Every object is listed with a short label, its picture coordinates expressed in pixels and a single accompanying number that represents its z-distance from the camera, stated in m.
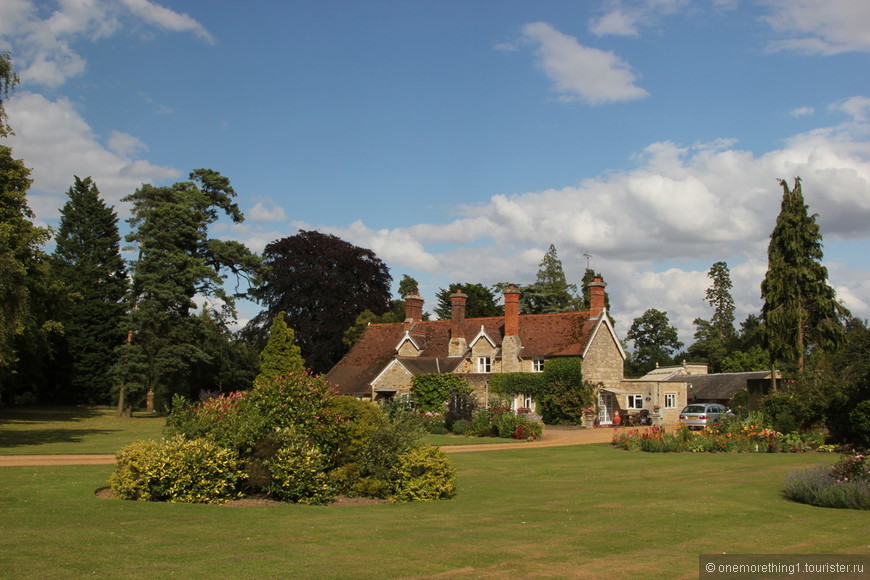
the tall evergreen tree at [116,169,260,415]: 48.56
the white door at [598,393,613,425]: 44.84
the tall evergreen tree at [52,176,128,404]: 61.31
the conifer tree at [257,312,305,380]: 34.34
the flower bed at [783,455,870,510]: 13.09
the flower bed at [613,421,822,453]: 25.34
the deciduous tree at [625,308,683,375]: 108.81
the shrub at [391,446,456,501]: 14.65
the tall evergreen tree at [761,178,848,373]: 39.22
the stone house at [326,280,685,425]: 45.00
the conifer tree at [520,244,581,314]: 74.12
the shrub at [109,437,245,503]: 13.57
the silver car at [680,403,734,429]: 37.66
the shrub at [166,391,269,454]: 14.50
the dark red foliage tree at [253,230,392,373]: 60.28
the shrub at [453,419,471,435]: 36.16
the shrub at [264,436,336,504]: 13.83
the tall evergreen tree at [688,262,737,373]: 98.62
